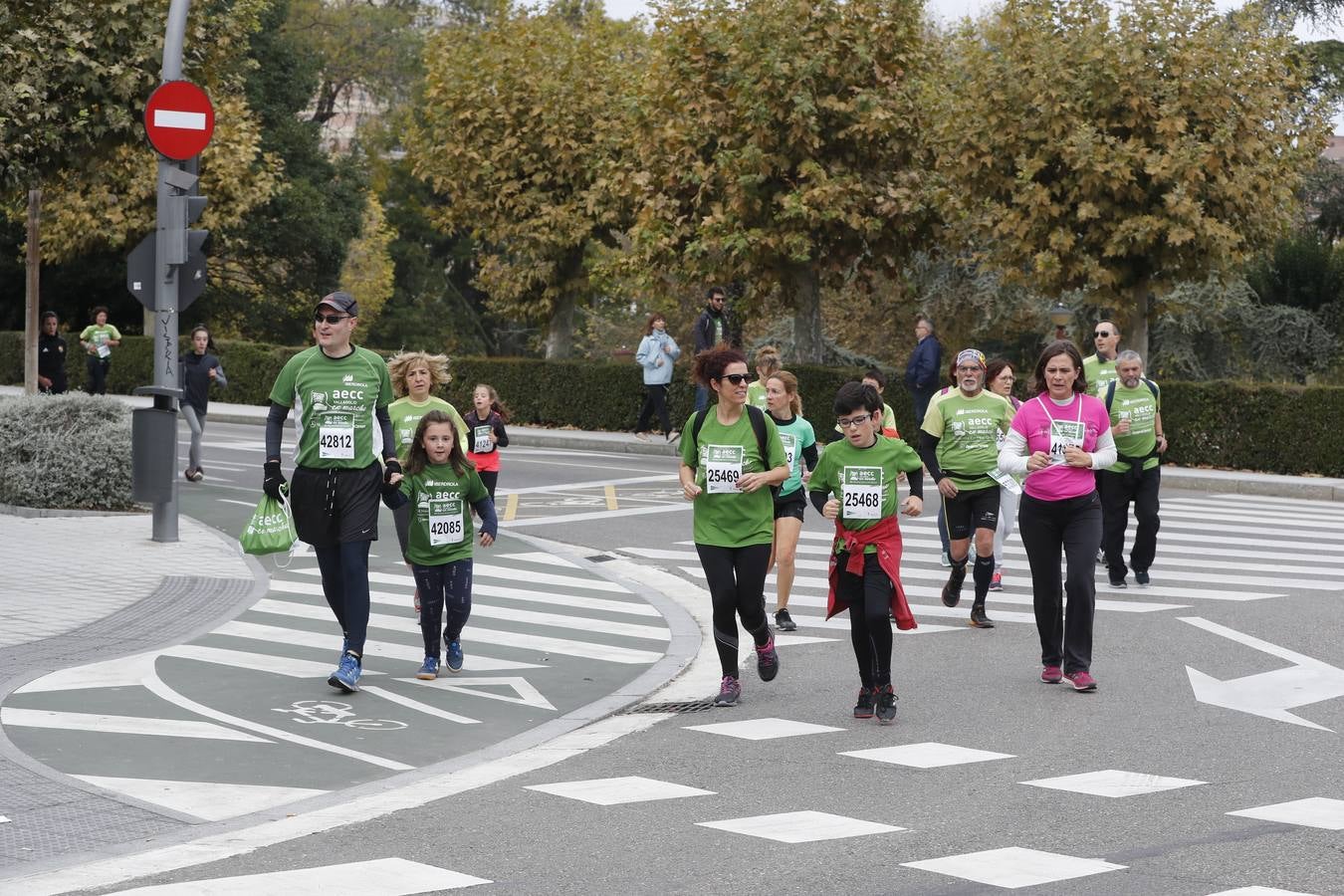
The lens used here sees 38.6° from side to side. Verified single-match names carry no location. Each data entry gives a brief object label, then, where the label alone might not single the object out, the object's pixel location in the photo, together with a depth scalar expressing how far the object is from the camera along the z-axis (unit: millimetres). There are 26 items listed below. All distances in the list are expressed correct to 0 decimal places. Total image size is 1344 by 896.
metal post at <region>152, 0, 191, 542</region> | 14367
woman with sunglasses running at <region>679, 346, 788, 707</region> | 9016
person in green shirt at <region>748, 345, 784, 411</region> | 12500
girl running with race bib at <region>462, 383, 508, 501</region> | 12898
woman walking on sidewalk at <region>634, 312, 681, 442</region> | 27547
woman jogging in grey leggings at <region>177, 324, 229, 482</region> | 20391
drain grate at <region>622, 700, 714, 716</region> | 9039
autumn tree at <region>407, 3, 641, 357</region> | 33312
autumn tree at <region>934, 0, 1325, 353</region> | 25172
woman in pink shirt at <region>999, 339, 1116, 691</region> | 9430
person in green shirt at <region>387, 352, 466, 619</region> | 11188
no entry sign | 14047
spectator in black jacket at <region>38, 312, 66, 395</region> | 29203
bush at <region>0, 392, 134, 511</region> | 16734
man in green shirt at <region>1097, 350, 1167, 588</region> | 13297
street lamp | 32750
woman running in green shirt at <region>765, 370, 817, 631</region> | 11289
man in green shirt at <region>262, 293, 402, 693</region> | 9008
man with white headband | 11859
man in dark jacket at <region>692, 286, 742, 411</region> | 25328
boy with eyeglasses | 8727
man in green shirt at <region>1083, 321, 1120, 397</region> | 13922
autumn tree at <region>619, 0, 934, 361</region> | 26969
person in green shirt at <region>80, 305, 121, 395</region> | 33812
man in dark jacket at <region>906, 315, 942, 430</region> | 23125
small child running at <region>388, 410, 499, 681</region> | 9555
